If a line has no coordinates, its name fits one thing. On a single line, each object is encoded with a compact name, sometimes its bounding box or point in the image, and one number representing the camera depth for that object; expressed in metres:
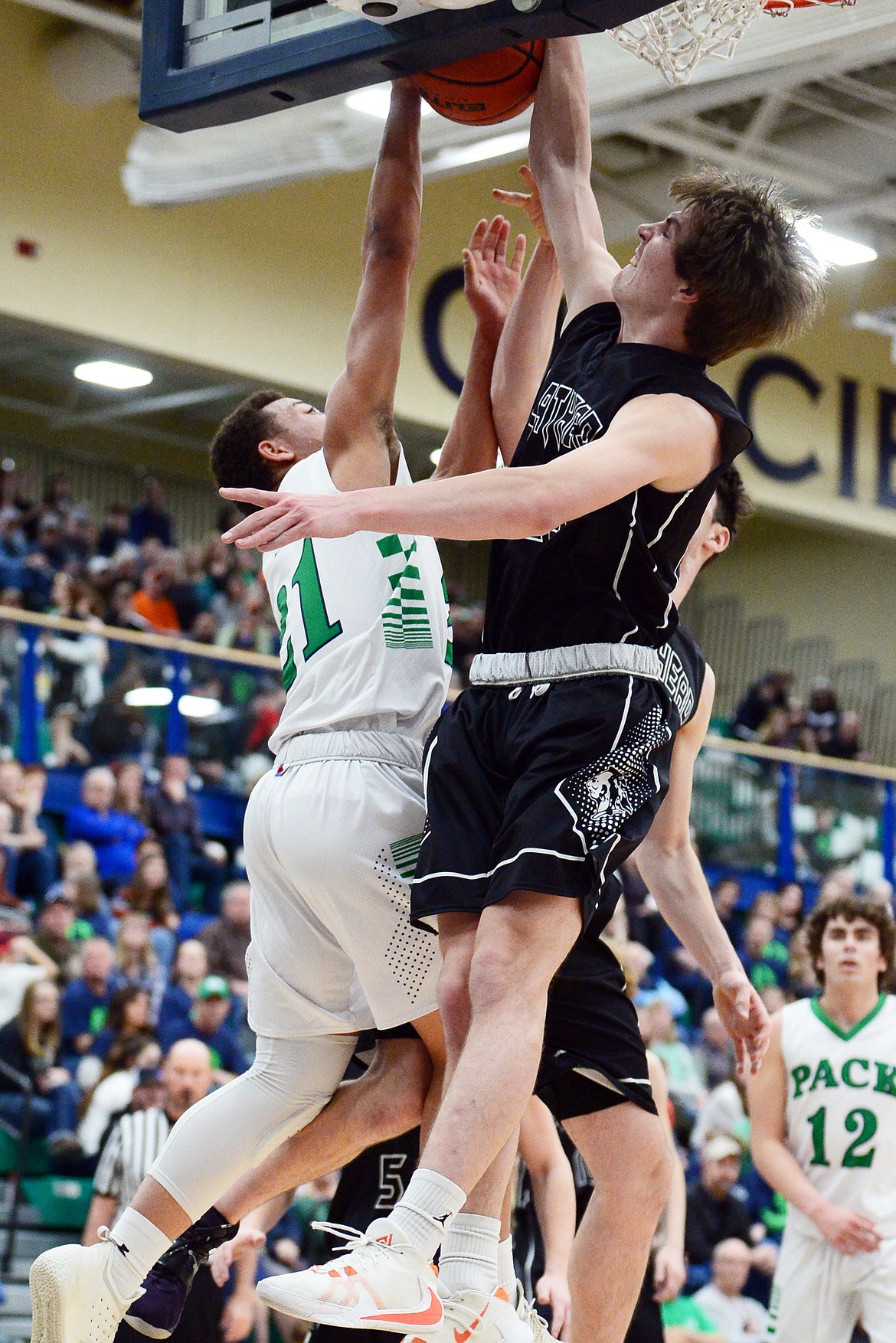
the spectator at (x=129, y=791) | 11.58
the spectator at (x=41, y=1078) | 9.02
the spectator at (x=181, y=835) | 11.76
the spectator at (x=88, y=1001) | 9.52
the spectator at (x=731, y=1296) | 9.65
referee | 6.77
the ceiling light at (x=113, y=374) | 16.14
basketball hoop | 4.62
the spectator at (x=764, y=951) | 14.27
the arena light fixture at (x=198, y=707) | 12.20
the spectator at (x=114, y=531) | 15.85
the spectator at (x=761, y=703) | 19.34
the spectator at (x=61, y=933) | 9.82
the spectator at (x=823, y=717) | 19.34
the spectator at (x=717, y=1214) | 10.08
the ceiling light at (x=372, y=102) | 10.62
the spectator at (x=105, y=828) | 11.27
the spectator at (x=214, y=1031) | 9.71
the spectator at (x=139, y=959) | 10.12
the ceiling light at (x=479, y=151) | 10.91
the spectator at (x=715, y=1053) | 12.39
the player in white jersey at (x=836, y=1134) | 6.62
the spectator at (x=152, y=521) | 16.32
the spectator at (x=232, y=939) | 10.64
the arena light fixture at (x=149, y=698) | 11.95
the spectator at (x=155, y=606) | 14.97
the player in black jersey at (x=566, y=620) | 3.32
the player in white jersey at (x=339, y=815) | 4.05
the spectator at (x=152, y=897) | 10.88
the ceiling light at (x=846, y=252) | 14.95
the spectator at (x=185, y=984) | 9.92
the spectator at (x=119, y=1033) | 9.16
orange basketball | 4.06
